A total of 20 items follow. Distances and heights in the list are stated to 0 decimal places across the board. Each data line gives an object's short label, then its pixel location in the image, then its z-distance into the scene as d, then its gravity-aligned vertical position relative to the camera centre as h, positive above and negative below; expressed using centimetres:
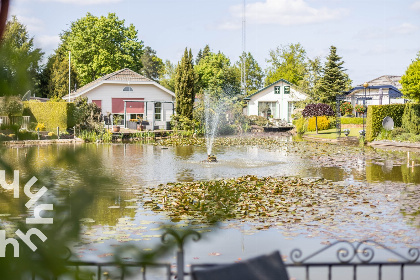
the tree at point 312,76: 5579 +528
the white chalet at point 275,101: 5828 +261
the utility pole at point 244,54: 5872 +901
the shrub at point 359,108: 4556 +132
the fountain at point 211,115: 4456 +77
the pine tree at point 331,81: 5259 +445
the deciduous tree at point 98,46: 5713 +895
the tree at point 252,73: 8306 +838
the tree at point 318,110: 4219 +110
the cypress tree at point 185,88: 4197 +301
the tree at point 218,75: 7119 +712
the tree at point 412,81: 3859 +327
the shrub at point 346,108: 4937 +147
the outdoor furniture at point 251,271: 287 -86
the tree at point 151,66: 11650 +1354
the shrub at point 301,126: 4581 -25
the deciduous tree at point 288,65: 8050 +964
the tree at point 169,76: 7822 +810
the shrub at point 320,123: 4556 +1
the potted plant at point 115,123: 3866 +6
